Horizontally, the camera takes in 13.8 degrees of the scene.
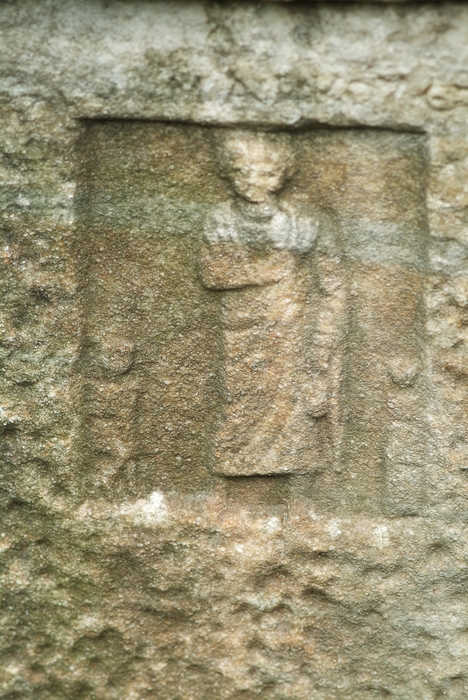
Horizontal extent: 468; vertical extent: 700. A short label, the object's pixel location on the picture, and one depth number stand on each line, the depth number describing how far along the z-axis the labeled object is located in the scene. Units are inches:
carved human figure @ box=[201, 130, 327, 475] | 107.7
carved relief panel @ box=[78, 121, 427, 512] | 108.1
